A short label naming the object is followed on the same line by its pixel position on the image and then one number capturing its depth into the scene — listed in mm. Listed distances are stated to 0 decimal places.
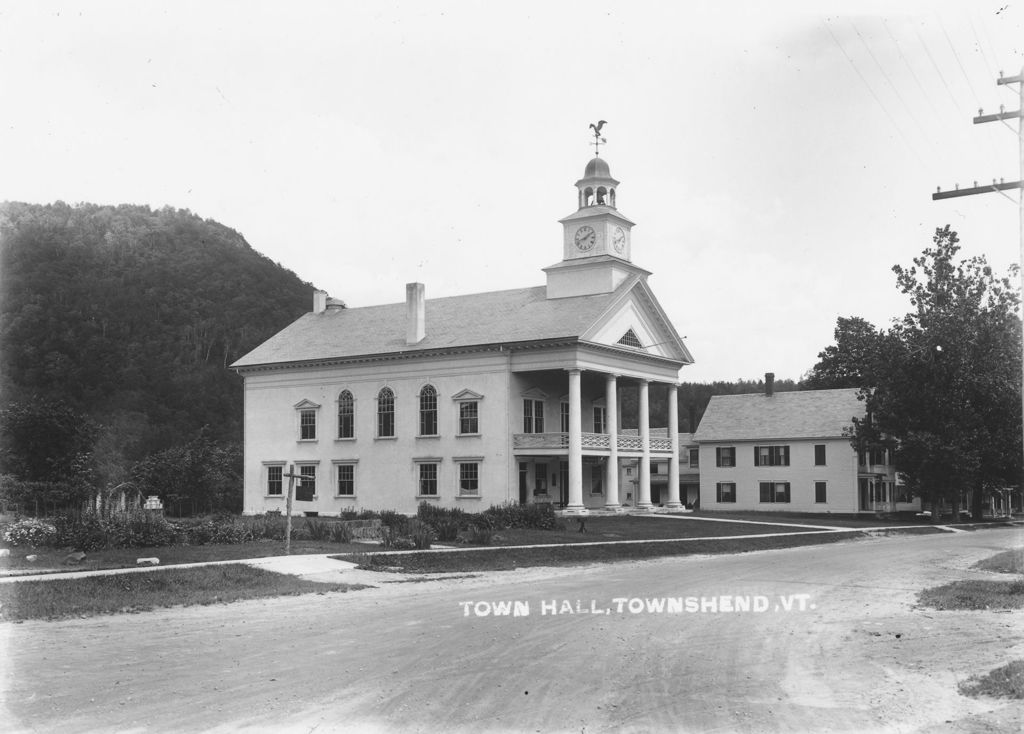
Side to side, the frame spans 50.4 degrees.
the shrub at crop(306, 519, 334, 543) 30984
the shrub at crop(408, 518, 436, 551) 28609
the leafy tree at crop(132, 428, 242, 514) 55594
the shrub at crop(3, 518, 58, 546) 24734
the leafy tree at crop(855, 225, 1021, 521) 55938
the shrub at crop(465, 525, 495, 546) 31141
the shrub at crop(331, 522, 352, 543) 30500
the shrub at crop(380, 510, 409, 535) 33122
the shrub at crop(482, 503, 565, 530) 37906
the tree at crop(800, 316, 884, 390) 92875
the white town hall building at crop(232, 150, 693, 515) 50156
